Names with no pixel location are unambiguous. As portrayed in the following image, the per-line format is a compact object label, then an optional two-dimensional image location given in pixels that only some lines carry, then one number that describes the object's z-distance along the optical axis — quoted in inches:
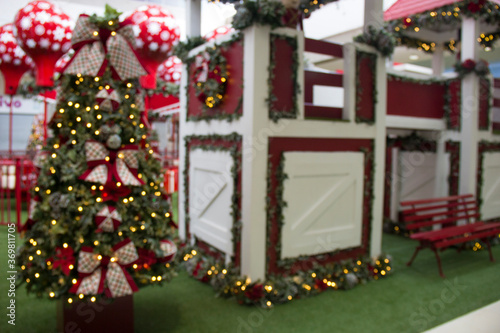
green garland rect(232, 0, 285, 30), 152.6
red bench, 201.3
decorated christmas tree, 117.0
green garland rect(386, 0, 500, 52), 234.4
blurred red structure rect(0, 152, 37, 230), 293.0
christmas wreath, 175.6
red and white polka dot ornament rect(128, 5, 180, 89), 196.5
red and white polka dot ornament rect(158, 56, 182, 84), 281.6
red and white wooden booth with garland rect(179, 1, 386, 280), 162.1
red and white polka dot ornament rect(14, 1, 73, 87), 187.5
